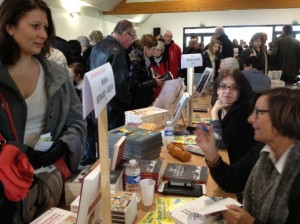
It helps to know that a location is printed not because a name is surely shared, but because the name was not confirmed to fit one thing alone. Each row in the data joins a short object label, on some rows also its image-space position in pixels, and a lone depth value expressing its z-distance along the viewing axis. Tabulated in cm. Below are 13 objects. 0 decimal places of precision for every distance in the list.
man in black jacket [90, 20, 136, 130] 298
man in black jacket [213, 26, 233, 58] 554
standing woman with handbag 129
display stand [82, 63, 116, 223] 81
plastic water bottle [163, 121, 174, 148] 217
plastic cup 136
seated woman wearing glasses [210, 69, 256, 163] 211
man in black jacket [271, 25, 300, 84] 611
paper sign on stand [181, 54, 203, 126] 270
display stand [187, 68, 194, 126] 258
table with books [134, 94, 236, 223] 133
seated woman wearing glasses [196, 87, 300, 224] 118
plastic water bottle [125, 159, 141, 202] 145
